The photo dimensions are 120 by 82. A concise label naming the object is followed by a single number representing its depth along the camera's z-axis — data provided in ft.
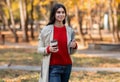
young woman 17.98
